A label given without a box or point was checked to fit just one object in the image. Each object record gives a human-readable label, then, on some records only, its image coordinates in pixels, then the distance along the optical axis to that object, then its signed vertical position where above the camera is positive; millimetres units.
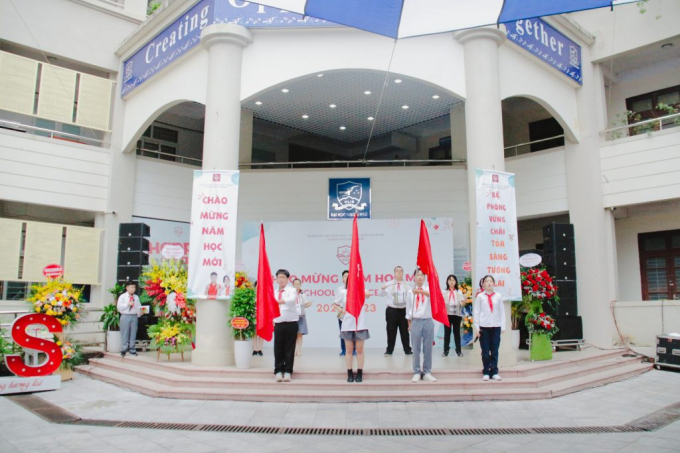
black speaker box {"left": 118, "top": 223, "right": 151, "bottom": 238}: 10797 +1107
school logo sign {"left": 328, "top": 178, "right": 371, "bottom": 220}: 13219 +2213
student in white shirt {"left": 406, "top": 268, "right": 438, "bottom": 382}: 7246 -607
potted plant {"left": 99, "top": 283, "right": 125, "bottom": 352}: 10414 -858
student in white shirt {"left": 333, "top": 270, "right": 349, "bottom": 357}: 8609 -229
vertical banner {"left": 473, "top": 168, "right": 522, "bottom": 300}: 8430 +859
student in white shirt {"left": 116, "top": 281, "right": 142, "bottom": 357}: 9742 -629
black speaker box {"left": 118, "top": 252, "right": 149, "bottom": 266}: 10695 +509
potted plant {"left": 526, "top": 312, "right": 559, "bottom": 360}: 8758 -817
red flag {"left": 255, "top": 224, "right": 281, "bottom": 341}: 7380 -296
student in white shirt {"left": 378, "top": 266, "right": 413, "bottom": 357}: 9227 -500
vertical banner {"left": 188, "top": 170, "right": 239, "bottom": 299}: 8656 +827
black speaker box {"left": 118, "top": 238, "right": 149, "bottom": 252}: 10725 +801
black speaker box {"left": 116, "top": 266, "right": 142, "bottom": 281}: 10672 +220
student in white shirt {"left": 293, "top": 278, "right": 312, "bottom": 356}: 9148 -539
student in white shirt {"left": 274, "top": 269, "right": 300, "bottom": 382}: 7270 -669
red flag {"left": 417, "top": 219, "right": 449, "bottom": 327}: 7289 +150
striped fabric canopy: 4652 +2532
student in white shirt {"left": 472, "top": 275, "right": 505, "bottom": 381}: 7348 -525
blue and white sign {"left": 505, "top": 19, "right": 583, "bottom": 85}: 10078 +5057
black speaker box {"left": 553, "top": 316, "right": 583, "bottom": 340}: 10570 -802
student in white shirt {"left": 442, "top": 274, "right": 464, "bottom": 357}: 9648 -347
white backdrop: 11922 +716
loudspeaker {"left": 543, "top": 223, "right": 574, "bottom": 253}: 10781 +1044
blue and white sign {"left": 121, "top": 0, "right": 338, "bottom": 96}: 9477 +4946
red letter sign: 7551 -969
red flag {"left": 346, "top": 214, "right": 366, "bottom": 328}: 7113 +14
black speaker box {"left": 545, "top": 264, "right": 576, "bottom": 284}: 10531 +324
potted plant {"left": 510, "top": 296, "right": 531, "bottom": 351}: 8984 -436
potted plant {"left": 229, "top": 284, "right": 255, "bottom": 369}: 8078 -587
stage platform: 6855 -1346
